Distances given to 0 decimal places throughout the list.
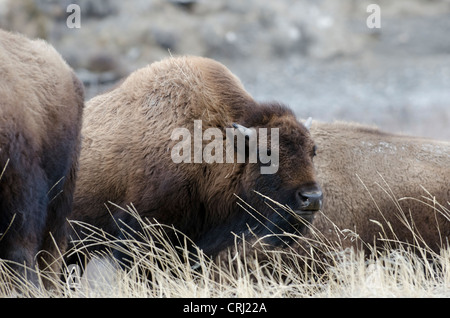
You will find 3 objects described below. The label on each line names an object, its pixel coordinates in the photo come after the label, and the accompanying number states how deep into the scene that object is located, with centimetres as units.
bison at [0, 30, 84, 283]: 945
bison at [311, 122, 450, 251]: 1509
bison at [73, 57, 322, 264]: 1323
